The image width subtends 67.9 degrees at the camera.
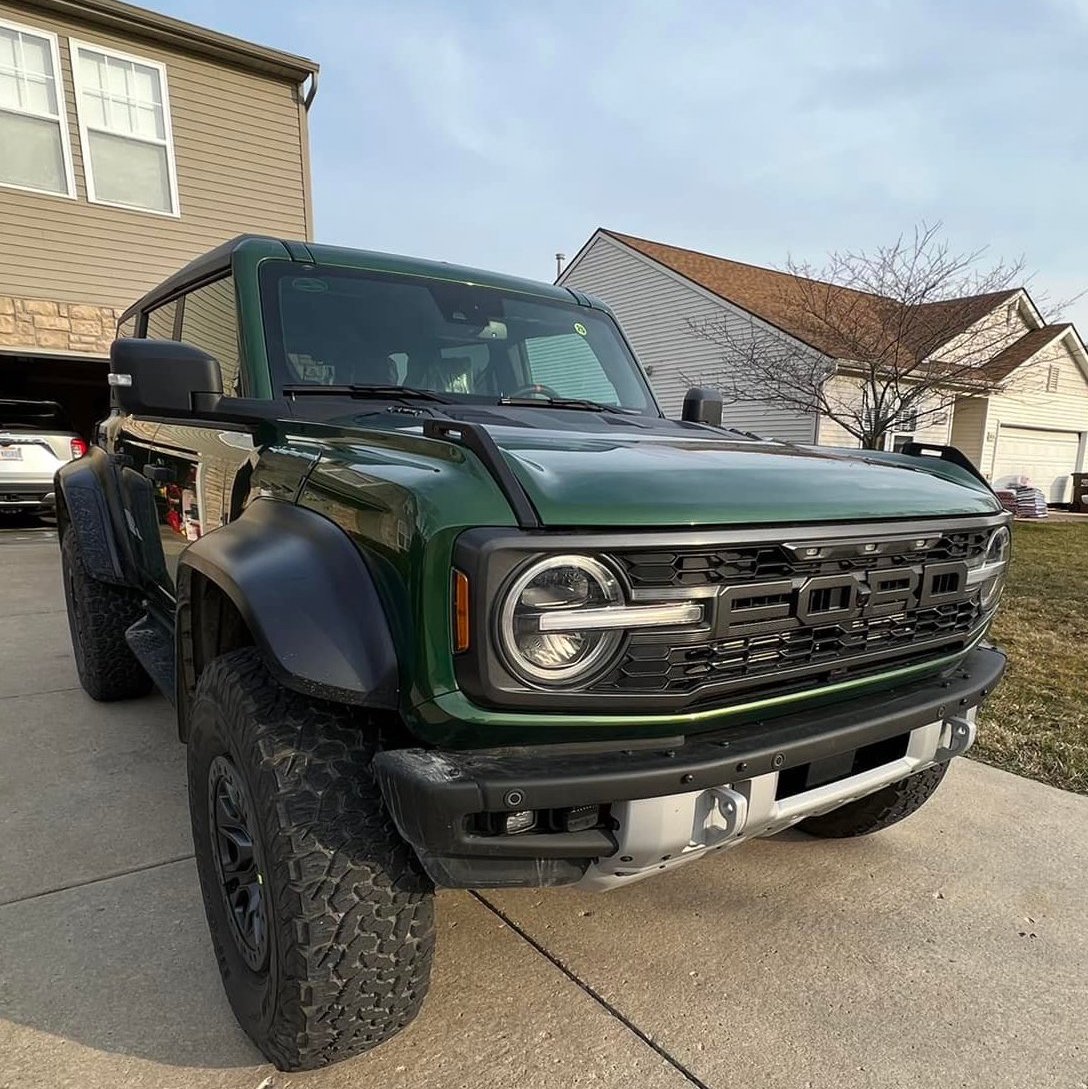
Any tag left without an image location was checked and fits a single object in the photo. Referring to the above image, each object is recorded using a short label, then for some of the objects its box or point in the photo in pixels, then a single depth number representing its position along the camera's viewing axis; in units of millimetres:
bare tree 14398
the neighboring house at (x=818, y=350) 17031
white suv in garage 9555
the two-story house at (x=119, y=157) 9508
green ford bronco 1413
